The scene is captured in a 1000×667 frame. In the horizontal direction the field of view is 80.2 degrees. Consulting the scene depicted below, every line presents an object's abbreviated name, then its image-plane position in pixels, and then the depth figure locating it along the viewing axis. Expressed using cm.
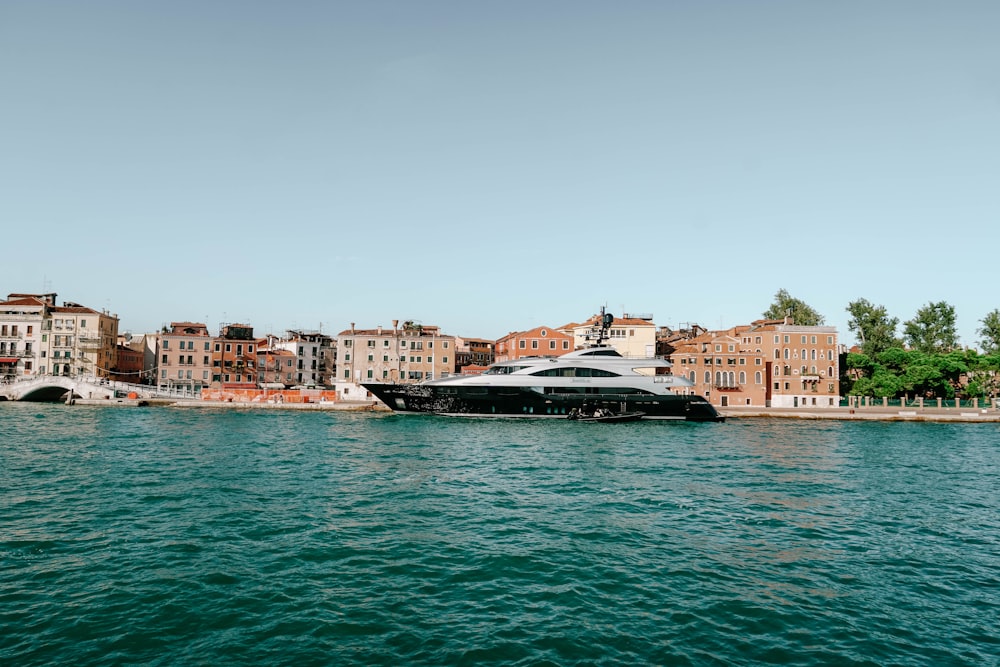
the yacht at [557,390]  5888
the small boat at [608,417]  5747
